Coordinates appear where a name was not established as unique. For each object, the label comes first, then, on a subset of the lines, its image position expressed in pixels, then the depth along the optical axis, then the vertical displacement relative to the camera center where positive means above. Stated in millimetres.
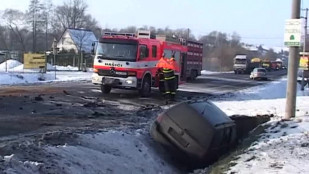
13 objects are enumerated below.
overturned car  10570 -1693
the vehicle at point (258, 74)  55906 -2324
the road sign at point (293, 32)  14539 +656
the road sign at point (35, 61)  37894 -1038
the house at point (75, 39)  89606 +1837
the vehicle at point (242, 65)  75938 -1799
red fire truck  21094 -541
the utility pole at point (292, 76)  14715 -640
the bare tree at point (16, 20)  102875 +5456
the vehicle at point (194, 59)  36594 -589
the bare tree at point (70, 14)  123769 +8554
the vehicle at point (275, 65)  109500 -2509
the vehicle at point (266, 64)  100881 -2110
